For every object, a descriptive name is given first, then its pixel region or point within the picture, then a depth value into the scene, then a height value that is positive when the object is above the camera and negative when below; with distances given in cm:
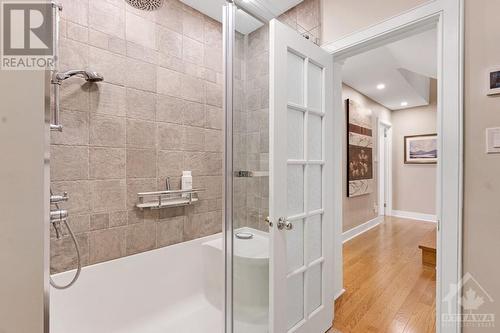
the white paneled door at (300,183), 134 -11
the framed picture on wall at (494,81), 118 +43
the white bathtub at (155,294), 152 -95
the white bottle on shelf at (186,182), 216 -14
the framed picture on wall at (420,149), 506 +39
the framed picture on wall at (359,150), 402 +30
